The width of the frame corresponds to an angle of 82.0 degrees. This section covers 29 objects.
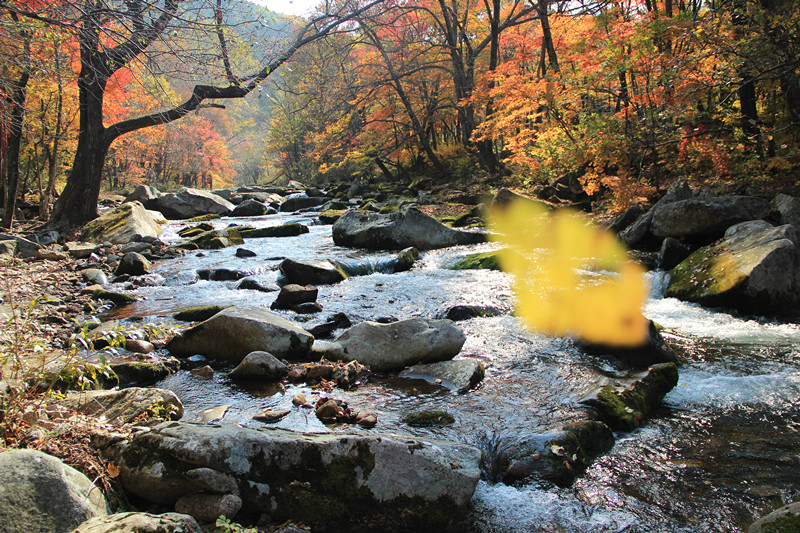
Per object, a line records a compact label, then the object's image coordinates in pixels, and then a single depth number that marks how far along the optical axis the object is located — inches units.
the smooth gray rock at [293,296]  275.0
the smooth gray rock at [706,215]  307.6
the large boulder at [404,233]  440.8
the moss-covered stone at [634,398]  135.0
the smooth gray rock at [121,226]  490.9
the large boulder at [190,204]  776.9
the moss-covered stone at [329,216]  660.8
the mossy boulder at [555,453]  112.3
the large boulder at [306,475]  92.6
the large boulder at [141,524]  71.1
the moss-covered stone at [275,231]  548.7
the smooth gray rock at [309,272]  336.2
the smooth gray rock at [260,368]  172.7
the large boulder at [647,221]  352.5
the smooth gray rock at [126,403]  112.6
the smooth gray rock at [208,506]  88.6
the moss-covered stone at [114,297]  287.7
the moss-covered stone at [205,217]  742.7
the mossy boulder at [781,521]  79.0
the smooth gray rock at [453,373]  165.6
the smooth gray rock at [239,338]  191.6
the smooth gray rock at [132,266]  364.2
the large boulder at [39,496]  70.7
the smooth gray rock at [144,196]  784.3
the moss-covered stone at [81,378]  110.5
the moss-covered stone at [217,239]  484.1
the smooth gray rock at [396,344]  184.1
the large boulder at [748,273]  224.2
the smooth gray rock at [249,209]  792.7
